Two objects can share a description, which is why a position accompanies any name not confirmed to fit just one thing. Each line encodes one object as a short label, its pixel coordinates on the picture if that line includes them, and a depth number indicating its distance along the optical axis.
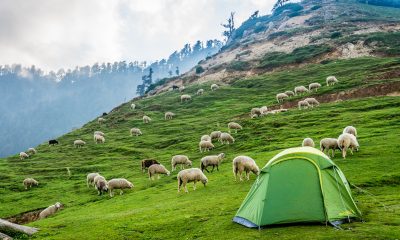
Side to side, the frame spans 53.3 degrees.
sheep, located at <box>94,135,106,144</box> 68.69
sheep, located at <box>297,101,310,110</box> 60.35
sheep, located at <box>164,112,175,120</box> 82.06
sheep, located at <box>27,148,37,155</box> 68.81
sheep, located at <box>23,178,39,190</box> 44.12
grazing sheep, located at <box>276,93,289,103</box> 70.12
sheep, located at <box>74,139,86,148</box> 68.66
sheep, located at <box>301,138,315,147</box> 32.85
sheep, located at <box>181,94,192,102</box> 95.88
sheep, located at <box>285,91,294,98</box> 72.38
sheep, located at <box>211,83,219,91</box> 102.06
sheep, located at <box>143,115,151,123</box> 81.62
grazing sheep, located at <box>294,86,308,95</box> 71.00
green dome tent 16.59
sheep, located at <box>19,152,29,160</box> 65.19
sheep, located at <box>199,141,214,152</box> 47.78
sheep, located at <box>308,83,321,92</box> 70.56
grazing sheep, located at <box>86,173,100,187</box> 40.39
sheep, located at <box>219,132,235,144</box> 48.59
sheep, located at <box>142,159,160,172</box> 43.62
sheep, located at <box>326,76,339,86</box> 70.38
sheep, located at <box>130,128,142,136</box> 70.38
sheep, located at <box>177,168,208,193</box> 28.30
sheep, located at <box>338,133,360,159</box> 29.17
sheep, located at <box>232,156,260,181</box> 27.48
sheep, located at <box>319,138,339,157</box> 30.02
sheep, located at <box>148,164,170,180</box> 38.22
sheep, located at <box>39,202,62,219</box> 32.50
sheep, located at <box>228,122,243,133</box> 55.00
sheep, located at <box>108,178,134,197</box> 34.47
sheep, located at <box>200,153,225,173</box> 34.84
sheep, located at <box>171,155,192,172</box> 40.66
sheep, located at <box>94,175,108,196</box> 36.13
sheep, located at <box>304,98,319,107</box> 60.91
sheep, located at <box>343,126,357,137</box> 35.04
